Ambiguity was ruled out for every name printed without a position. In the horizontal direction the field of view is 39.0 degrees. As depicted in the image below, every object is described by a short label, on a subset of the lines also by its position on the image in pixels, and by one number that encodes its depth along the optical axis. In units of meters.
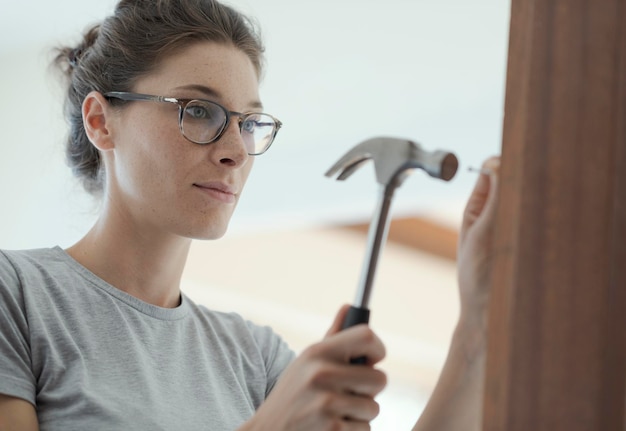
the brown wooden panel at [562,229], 0.74
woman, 1.26
